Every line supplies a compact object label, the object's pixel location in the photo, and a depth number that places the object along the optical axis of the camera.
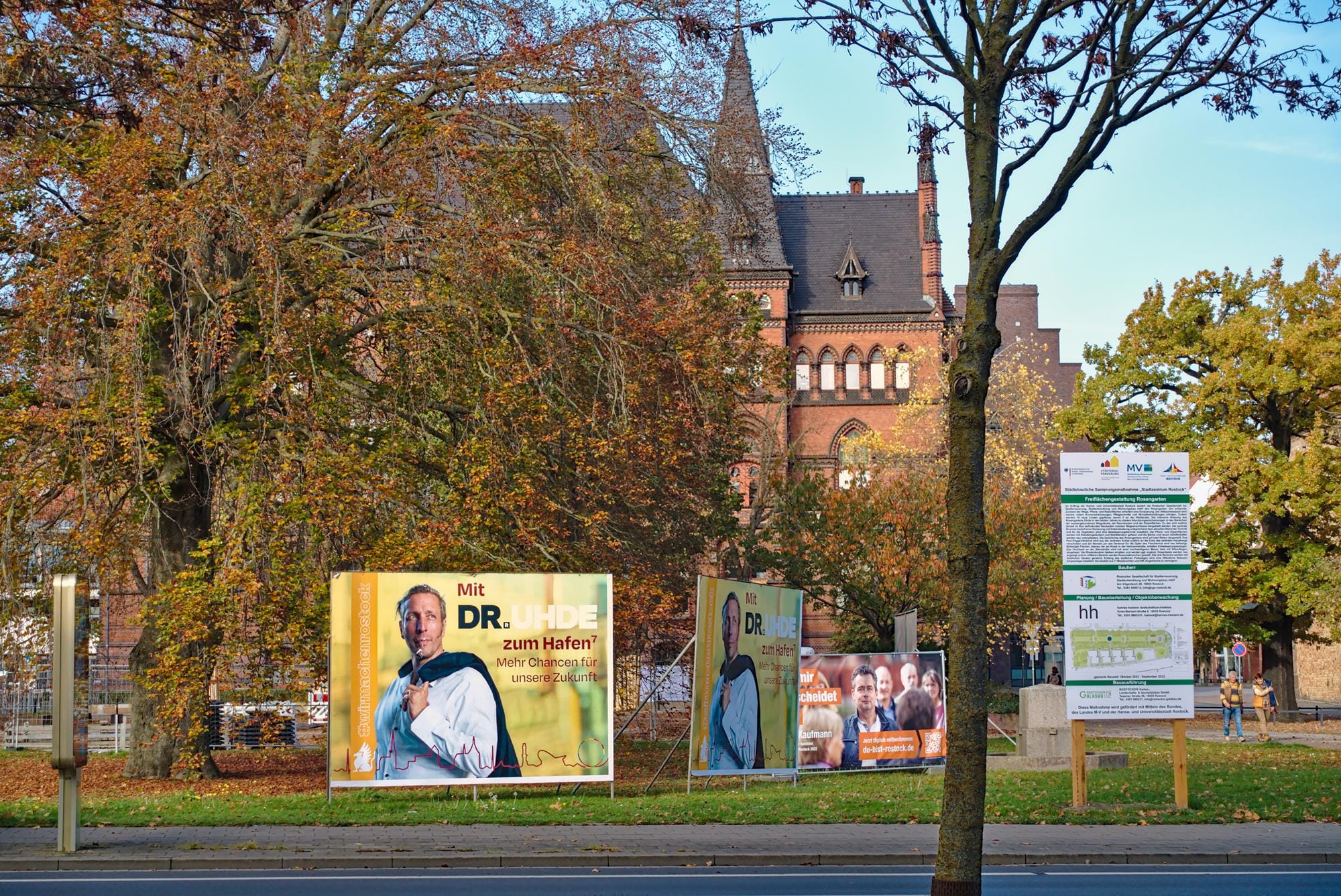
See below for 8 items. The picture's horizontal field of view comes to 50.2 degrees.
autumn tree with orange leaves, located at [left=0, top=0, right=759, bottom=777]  19.28
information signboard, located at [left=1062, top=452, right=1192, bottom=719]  17.39
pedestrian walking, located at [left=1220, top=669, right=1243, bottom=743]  33.88
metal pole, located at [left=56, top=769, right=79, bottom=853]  13.26
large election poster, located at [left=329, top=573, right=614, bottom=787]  17.06
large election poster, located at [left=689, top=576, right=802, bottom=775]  18.59
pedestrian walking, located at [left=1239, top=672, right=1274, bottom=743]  33.91
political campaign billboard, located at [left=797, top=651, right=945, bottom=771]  23.70
